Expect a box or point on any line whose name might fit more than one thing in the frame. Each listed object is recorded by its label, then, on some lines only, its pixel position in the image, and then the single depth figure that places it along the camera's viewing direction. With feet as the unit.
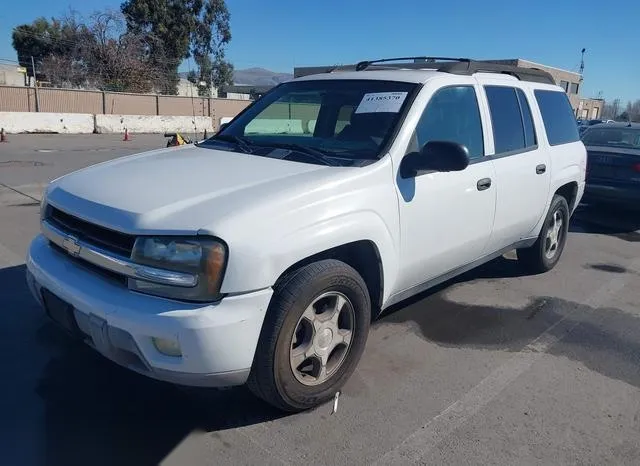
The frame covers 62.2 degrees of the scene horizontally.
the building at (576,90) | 174.17
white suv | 7.95
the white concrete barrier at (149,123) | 90.84
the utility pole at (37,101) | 91.89
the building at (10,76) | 162.77
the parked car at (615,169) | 26.21
